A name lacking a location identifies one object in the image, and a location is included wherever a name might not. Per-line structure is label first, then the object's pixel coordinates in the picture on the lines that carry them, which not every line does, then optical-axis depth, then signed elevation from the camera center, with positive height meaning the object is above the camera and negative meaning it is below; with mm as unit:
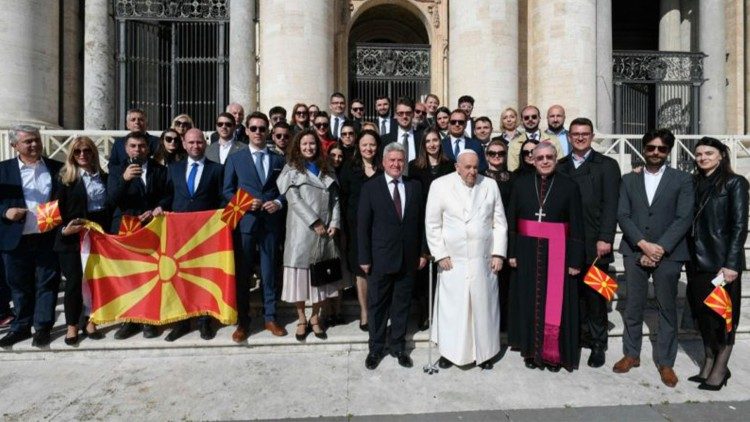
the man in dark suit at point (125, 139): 5414 +717
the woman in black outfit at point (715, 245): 4082 -325
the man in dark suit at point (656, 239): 4270 -292
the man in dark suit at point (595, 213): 4578 -66
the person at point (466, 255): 4484 -450
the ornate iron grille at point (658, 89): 13812 +3414
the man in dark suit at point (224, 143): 5809 +730
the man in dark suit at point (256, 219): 5098 -148
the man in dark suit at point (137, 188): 4898 +161
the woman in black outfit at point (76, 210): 4844 -58
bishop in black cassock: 4465 -517
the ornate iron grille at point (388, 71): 12297 +3352
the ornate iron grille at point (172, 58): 11602 +3505
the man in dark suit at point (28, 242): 4891 -380
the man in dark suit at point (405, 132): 6211 +946
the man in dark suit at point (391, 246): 4539 -379
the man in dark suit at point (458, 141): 5957 +790
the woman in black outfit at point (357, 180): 4969 +260
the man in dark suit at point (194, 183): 5074 +222
